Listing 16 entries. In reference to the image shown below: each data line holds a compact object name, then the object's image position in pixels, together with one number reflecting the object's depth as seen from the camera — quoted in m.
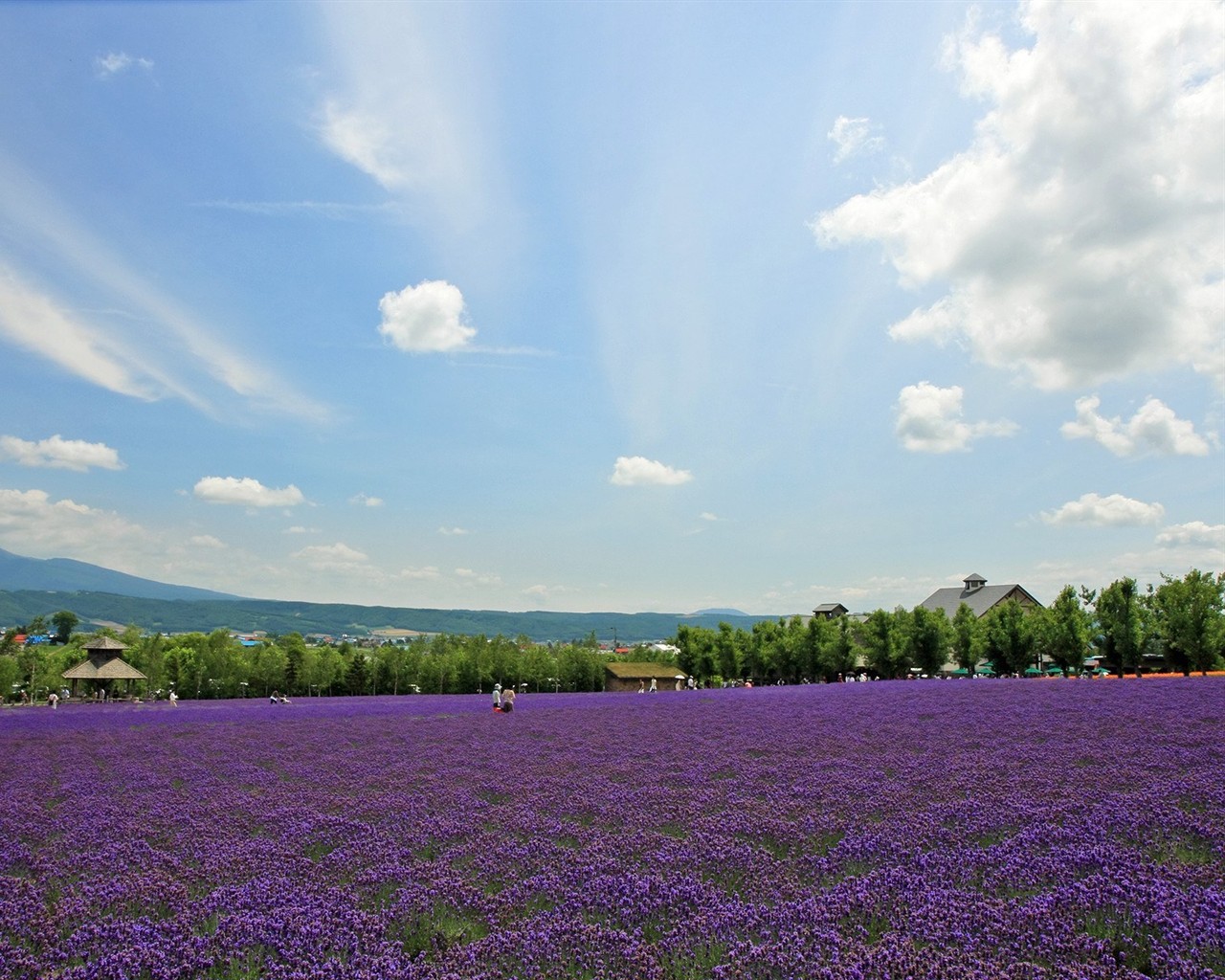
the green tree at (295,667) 67.50
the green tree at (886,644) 56.88
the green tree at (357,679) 72.19
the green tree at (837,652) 61.12
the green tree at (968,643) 57.94
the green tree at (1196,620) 41.22
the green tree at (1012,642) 51.41
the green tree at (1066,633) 48.09
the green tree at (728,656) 72.56
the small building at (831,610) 98.28
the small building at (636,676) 68.62
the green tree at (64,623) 174.12
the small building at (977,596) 92.38
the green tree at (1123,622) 44.59
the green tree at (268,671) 65.25
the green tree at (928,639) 54.78
